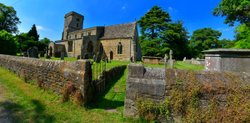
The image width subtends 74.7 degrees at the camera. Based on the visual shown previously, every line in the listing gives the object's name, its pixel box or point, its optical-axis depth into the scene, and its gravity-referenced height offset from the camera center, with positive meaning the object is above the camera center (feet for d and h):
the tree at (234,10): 43.57 +14.33
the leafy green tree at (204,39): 187.83 +25.02
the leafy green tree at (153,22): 133.28 +32.03
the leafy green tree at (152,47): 125.80 +10.38
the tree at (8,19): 171.12 +44.33
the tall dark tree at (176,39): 127.34 +17.25
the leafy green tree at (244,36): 48.80 +7.80
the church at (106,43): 130.41 +14.44
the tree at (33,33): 188.83 +31.56
